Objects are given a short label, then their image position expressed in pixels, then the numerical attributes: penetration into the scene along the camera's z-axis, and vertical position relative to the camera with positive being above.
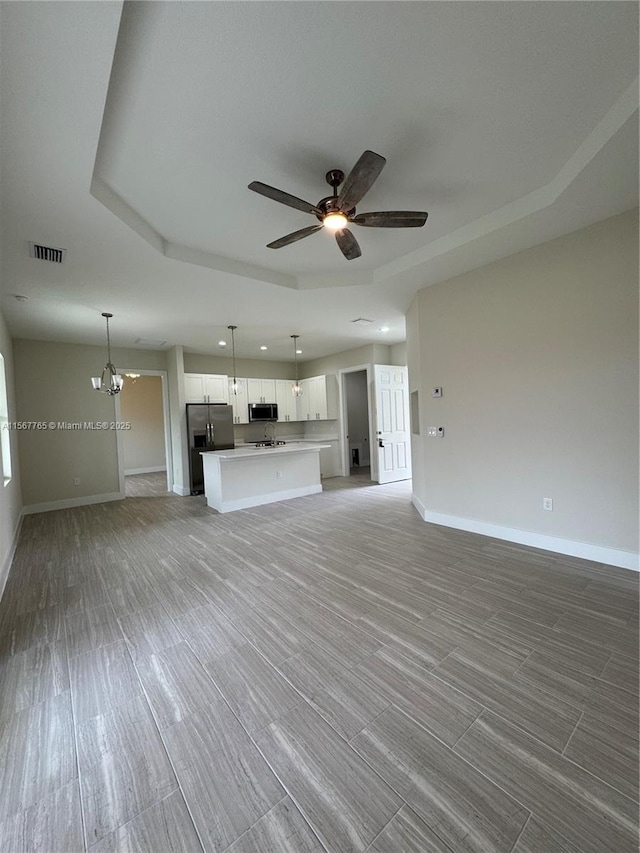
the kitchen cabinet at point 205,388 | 7.06 +0.73
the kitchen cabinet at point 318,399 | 8.04 +0.44
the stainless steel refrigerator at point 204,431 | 6.81 -0.21
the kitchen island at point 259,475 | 5.36 -0.96
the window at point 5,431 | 3.90 -0.03
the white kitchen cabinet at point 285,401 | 8.48 +0.44
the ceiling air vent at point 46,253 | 2.93 +1.56
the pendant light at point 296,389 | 6.88 +0.59
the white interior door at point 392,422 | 6.95 -0.17
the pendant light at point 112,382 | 5.20 +0.68
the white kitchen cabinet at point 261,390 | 7.99 +0.70
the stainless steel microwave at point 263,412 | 7.89 +0.17
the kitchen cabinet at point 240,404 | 7.79 +0.37
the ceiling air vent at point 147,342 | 6.31 +1.57
